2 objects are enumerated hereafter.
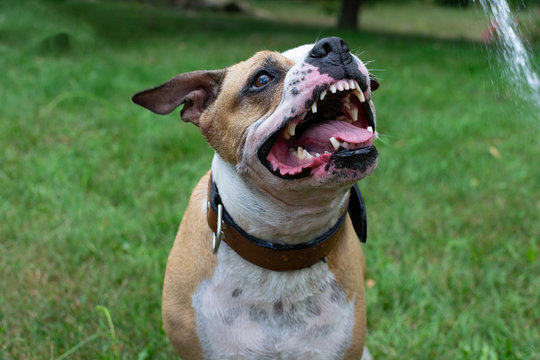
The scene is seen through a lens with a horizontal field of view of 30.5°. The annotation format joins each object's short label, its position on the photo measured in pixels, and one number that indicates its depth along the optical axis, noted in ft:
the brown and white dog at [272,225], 3.06
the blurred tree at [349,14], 15.64
